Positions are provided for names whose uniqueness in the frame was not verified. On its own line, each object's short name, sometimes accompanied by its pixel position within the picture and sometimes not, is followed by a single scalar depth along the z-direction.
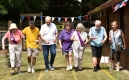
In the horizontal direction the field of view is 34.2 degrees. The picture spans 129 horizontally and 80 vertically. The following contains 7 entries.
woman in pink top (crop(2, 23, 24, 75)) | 6.64
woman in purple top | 7.08
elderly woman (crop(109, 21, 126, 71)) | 6.91
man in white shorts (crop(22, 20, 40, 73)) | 6.83
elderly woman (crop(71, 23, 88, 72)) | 6.98
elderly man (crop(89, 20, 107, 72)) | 6.88
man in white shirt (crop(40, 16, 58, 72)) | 6.95
